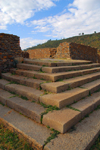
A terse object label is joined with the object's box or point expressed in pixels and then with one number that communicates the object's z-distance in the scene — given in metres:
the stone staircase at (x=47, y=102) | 1.72
